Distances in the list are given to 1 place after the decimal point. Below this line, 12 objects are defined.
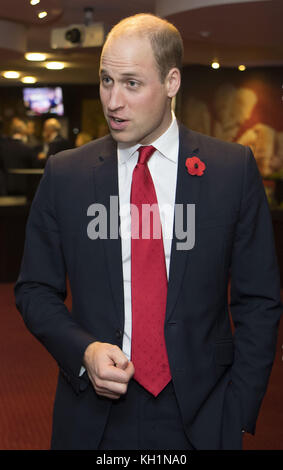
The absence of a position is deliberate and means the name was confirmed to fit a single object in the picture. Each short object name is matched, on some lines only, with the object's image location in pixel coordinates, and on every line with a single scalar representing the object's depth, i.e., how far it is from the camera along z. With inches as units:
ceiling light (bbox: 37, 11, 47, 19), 293.7
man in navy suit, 59.7
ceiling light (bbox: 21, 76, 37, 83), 637.3
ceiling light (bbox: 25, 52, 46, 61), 465.6
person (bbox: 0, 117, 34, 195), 444.8
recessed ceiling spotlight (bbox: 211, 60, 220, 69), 460.9
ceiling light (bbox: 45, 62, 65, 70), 530.2
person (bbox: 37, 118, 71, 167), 299.7
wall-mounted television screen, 690.8
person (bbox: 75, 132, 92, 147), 589.4
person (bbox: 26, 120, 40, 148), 690.2
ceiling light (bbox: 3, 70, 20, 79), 581.4
